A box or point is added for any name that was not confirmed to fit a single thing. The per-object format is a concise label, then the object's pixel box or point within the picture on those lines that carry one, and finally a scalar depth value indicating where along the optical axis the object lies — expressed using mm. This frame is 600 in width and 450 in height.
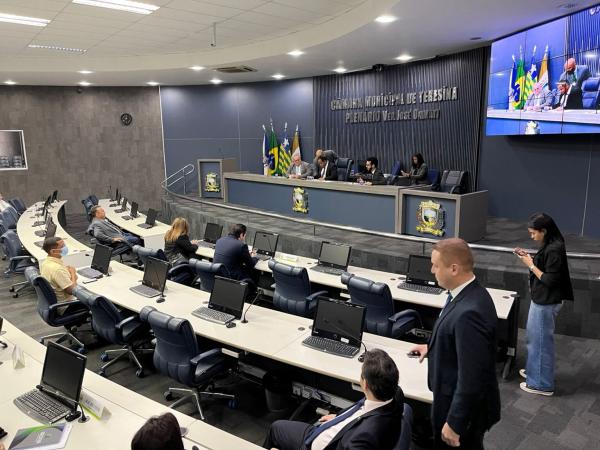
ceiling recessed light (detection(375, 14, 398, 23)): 6445
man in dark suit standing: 2074
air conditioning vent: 10848
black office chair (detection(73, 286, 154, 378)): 4266
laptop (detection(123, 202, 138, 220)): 9555
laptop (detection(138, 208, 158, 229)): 8719
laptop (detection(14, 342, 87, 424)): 2615
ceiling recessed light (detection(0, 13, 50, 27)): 7176
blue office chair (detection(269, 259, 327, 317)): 4871
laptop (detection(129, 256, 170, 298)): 4766
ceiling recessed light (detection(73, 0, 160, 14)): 6520
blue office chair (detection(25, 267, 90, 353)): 4688
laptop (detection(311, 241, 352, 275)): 5465
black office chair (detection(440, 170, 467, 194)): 8344
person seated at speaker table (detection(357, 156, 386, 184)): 8471
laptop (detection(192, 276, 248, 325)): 4043
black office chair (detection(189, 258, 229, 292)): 5199
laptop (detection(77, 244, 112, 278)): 5531
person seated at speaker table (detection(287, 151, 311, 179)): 10016
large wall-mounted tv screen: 6348
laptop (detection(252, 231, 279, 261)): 6193
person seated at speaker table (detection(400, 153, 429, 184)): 9241
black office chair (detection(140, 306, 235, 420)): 3494
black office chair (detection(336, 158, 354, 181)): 10355
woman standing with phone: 3551
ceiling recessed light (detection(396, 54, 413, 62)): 9688
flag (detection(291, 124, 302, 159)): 13052
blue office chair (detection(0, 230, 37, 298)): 7070
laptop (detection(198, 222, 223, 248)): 7220
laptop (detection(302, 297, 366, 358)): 3348
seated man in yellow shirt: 4977
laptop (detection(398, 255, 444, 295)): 4715
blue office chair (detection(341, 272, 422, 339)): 4176
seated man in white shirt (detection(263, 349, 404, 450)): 2116
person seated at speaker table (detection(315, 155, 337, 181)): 9496
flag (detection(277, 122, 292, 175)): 13344
